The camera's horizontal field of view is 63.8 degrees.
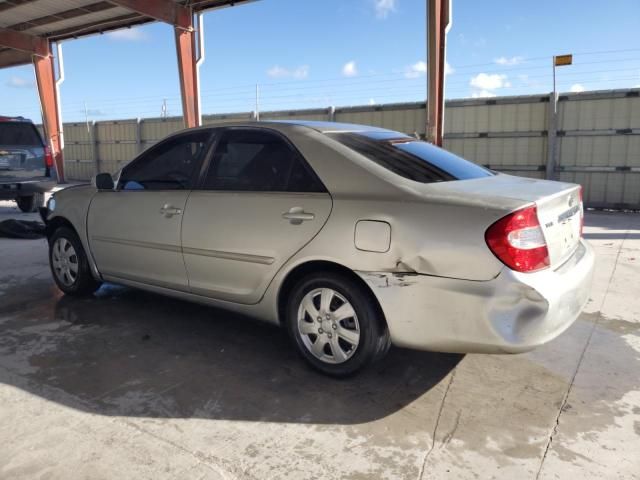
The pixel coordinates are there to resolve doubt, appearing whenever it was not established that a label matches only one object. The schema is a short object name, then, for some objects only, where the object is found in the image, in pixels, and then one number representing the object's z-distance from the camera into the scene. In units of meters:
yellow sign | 11.43
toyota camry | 2.55
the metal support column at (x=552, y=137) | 11.66
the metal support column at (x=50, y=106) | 19.14
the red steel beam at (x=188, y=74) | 14.28
